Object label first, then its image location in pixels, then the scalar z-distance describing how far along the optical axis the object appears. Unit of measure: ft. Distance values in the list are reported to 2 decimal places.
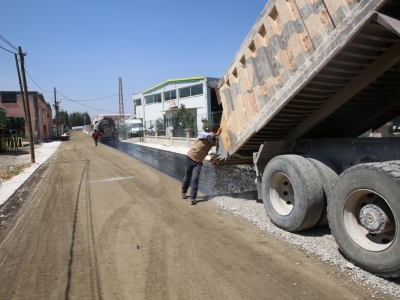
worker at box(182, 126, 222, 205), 21.29
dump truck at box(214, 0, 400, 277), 10.30
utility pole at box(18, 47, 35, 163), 50.49
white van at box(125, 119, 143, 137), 139.18
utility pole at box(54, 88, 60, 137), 188.14
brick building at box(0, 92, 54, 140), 125.18
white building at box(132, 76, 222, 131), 117.60
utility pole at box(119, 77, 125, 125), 226.23
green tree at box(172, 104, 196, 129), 68.90
